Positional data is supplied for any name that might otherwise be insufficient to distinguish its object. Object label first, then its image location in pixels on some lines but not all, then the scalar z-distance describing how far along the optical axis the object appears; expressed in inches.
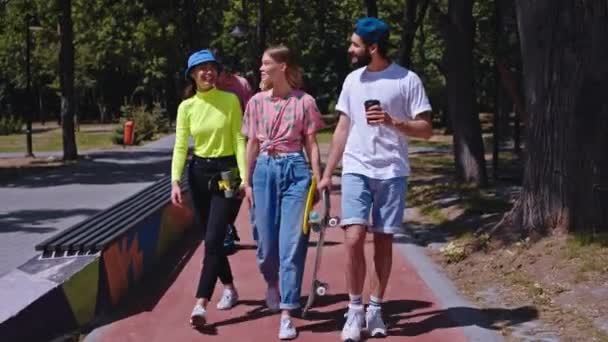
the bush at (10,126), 1780.3
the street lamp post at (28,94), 1029.2
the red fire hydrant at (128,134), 1294.3
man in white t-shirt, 213.3
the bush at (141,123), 1343.5
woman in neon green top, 242.4
